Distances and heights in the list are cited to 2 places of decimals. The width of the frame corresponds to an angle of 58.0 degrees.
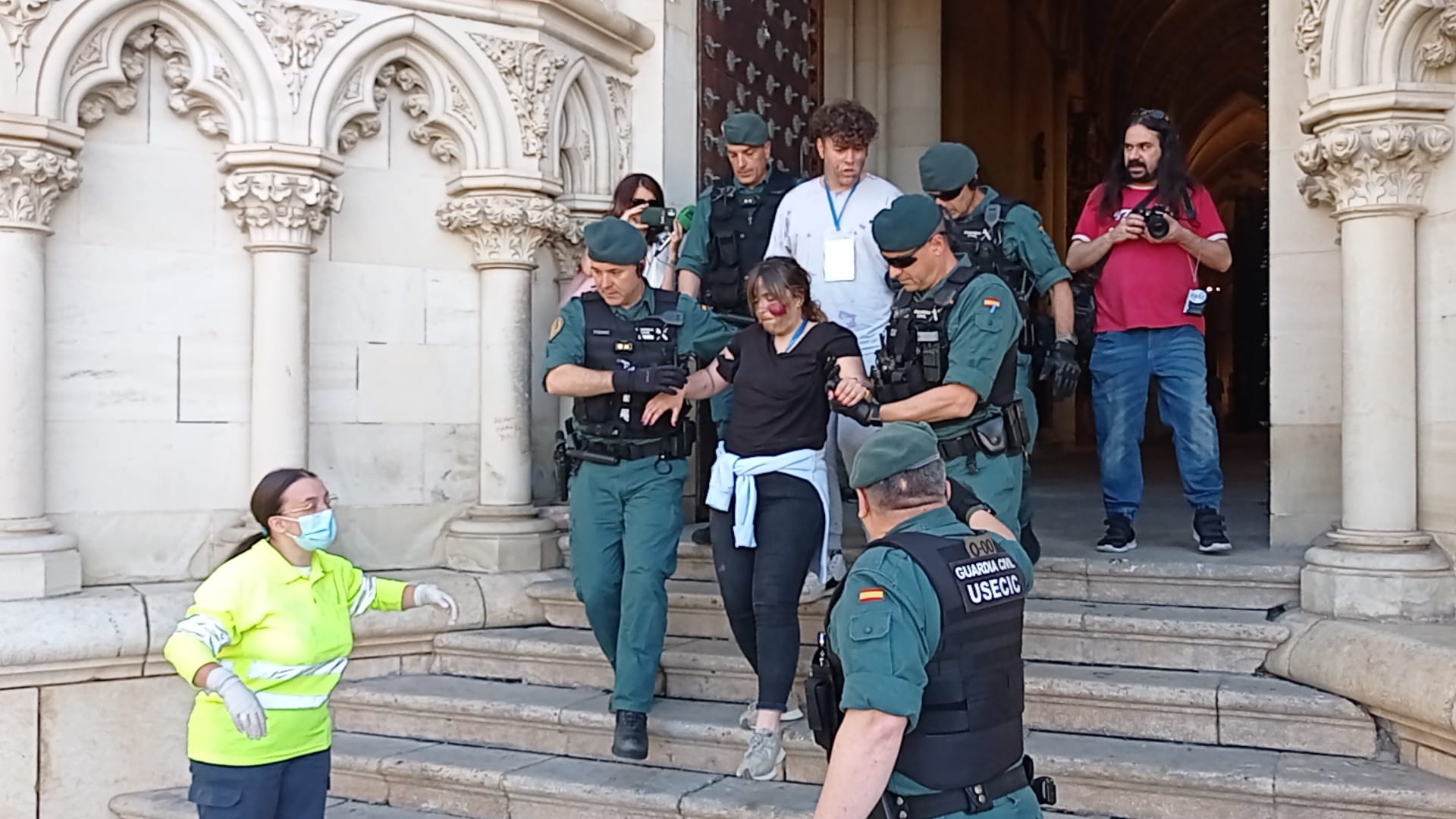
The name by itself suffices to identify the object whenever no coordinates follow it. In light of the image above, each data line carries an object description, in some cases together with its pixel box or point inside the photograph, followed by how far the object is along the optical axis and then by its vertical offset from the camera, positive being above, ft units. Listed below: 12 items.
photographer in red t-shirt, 16.67 +1.58
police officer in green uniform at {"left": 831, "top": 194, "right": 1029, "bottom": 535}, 12.21 +0.63
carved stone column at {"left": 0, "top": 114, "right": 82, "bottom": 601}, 16.17 +0.80
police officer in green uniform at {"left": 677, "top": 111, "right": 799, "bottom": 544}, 16.88 +2.60
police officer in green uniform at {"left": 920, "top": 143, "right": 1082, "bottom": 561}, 14.98 +1.99
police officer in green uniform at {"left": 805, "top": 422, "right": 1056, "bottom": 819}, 7.78 -1.47
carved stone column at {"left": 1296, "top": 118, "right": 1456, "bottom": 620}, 14.61 +0.51
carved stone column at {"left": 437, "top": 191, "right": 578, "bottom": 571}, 19.66 +0.68
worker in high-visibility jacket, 10.91 -1.98
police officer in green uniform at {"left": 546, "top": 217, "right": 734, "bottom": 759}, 14.52 -0.36
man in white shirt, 15.49 +2.21
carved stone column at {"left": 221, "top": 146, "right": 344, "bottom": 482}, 17.95 +2.06
